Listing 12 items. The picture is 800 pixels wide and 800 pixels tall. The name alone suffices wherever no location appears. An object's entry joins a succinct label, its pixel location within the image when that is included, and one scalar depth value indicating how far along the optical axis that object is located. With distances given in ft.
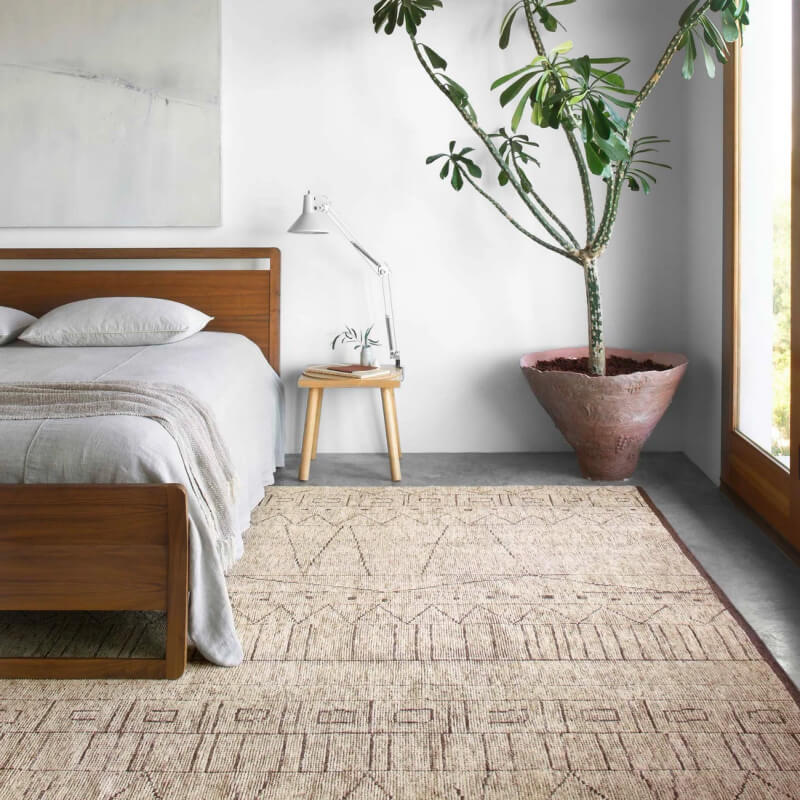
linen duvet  6.37
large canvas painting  12.01
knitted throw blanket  6.97
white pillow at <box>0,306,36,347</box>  10.89
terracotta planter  10.50
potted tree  9.47
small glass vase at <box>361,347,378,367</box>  11.73
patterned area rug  5.00
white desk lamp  11.33
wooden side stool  11.29
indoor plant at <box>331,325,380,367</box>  11.74
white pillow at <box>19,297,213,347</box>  10.59
